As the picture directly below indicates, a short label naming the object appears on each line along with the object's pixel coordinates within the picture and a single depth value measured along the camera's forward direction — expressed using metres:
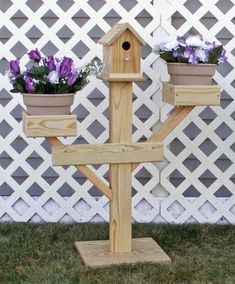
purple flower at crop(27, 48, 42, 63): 3.16
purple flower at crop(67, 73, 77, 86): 3.14
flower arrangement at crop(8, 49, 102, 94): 3.11
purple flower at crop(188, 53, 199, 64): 3.22
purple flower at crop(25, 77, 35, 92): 3.11
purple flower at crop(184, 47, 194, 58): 3.22
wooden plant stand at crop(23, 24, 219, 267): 3.20
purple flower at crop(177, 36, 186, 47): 3.25
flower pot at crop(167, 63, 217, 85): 3.26
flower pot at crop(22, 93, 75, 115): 3.11
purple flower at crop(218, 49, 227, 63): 3.30
